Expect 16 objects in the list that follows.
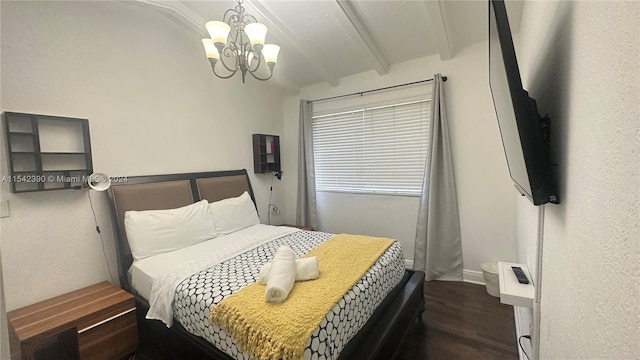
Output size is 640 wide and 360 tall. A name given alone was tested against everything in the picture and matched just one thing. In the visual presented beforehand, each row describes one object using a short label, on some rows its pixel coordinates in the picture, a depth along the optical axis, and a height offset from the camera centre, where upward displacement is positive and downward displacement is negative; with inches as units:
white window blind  125.6 +9.9
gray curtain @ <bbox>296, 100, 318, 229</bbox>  152.4 -1.9
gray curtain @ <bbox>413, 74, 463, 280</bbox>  114.3 -19.5
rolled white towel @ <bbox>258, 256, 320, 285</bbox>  63.0 -24.9
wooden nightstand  61.9 -37.6
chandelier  71.7 +37.6
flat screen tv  30.4 +5.4
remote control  61.4 -27.7
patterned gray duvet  51.4 -30.6
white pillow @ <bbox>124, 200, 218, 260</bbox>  86.0 -19.8
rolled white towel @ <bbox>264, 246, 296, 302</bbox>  54.1 -23.7
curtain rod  119.9 +39.1
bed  58.7 -33.1
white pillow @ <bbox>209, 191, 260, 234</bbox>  109.5 -18.8
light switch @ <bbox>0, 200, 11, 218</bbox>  69.5 -8.2
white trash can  101.3 -45.1
